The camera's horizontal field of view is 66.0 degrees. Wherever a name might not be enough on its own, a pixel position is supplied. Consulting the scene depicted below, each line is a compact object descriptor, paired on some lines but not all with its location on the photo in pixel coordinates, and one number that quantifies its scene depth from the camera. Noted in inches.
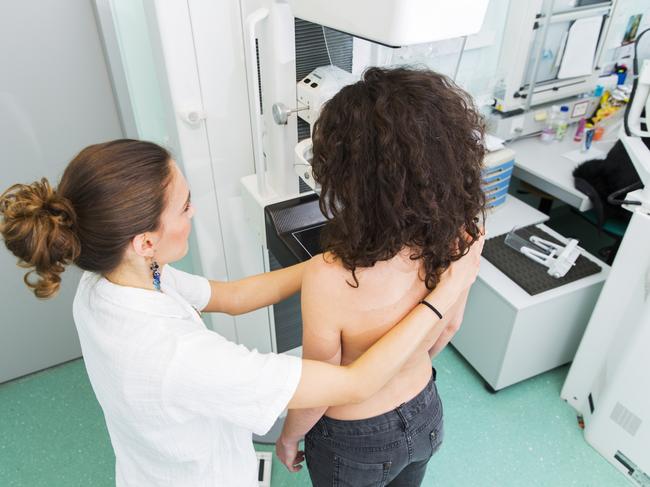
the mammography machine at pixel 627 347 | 63.4
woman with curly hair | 29.6
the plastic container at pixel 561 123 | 97.7
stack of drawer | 80.7
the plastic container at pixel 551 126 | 97.7
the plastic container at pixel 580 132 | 98.7
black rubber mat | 74.2
